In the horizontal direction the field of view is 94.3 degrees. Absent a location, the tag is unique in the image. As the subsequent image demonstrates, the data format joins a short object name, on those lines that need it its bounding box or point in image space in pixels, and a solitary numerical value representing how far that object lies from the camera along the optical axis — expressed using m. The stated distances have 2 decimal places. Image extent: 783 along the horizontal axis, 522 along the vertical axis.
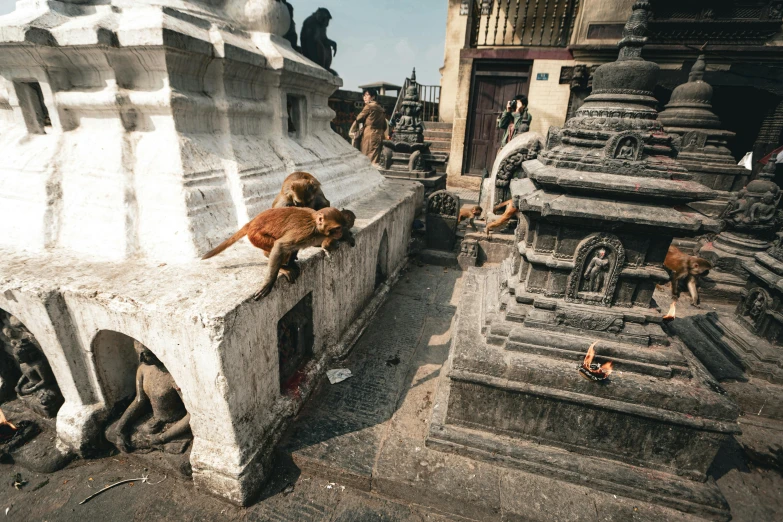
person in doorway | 10.26
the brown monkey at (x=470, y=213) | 8.20
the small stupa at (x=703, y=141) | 8.76
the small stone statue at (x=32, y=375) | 3.54
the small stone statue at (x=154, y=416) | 3.32
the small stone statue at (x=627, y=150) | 3.12
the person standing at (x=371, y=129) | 12.29
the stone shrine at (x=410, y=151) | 10.05
